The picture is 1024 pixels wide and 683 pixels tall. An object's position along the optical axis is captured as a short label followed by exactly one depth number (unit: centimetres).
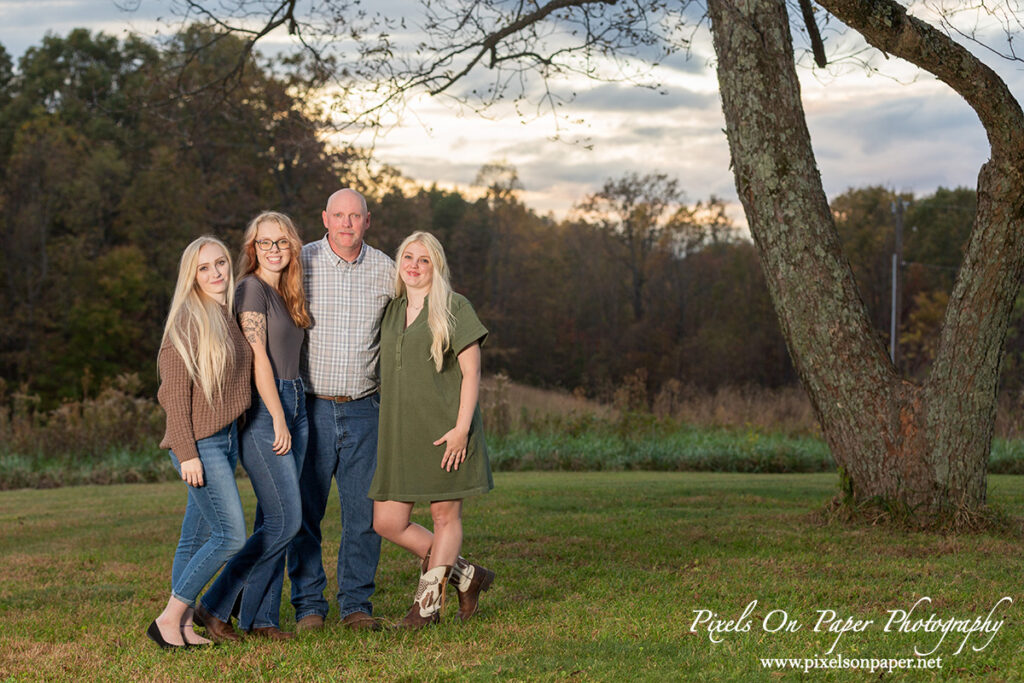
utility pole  3438
